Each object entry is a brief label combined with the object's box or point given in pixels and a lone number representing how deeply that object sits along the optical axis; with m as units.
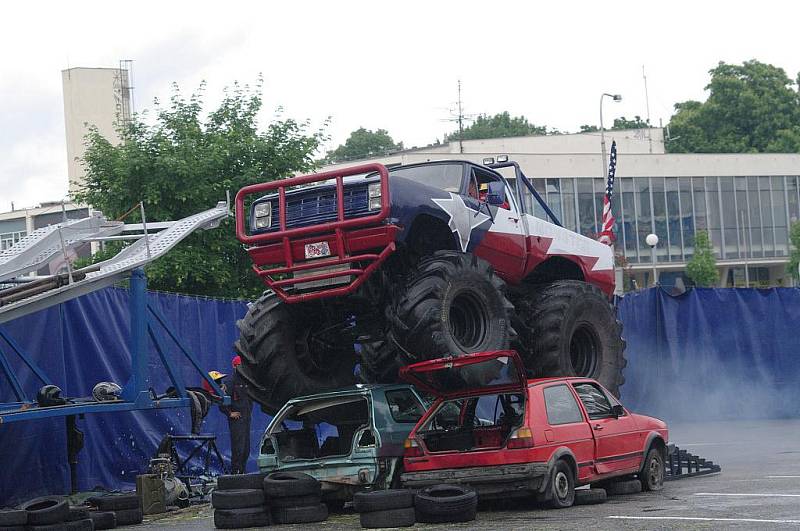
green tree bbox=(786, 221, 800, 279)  59.04
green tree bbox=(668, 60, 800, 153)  81.19
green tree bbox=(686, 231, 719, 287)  57.81
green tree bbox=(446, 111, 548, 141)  107.06
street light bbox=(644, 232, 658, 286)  42.03
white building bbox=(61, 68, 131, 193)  68.44
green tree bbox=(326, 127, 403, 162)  115.75
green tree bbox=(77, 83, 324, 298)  25.81
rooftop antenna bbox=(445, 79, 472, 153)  76.06
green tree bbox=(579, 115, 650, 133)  100.75
